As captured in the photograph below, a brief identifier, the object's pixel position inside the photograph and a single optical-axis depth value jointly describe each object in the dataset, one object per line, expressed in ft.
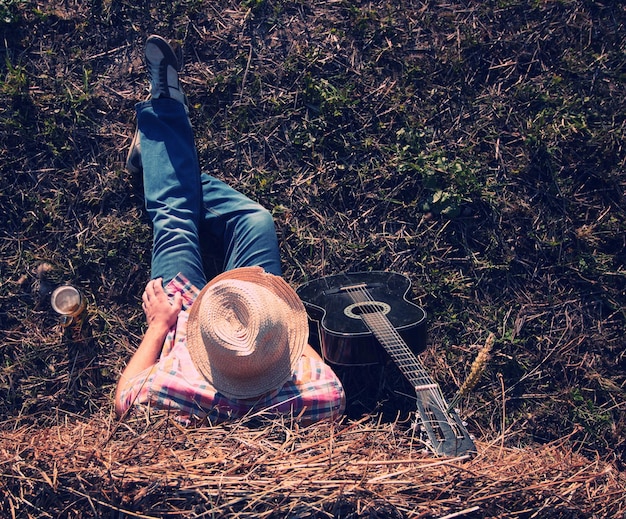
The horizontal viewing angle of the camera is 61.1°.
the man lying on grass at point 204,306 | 9.73
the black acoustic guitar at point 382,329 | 10.30
